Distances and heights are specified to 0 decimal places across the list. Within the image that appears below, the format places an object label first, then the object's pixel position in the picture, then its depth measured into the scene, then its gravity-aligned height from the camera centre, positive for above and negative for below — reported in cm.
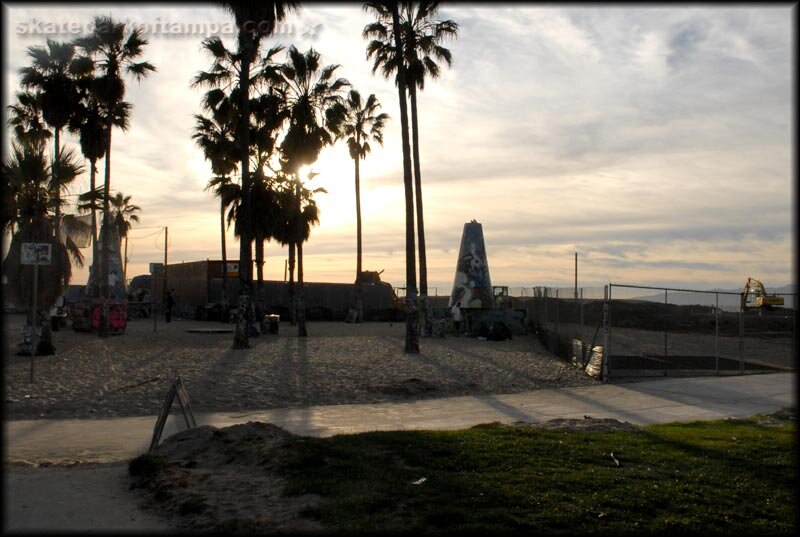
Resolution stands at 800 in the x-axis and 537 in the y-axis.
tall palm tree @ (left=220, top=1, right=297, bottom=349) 2273 +722
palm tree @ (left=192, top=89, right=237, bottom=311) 3416 +704
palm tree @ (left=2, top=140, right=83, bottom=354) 1852 +205
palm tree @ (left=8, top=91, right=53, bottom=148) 3136 +802
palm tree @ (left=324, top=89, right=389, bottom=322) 4391 +1011
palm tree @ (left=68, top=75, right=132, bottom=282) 2764 +663
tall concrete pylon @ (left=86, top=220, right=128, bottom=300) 3730 +130
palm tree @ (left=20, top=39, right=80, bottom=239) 2580 +765
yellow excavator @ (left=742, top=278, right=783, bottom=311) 3691 +2
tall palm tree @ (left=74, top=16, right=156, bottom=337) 2648 +854
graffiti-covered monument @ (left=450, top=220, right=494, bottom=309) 3494 +120
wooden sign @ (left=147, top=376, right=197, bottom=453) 820 -115
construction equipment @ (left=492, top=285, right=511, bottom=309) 3878 +13
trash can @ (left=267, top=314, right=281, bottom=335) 3126 -99
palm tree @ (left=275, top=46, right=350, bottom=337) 2916 +747
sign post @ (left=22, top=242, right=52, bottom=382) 1483 +94
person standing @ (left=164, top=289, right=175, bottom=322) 4159 -31
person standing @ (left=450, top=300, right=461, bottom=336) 3366 -79
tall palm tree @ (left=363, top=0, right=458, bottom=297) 2531 +884
